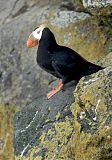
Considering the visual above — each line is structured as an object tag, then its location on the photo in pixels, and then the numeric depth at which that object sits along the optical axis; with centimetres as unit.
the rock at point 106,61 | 1426
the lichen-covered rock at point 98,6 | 1608
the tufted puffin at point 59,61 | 1316
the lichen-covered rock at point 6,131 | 1857
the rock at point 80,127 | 1026
